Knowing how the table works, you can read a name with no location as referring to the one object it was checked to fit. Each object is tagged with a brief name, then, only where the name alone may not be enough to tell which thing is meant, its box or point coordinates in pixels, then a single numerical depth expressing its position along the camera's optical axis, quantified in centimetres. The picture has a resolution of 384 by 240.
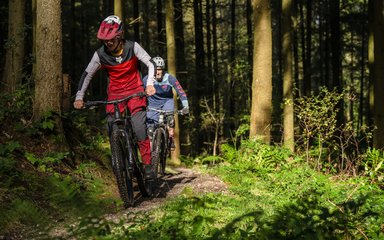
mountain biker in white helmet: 937
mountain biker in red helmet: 653
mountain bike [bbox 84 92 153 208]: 635
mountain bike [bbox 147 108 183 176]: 810
